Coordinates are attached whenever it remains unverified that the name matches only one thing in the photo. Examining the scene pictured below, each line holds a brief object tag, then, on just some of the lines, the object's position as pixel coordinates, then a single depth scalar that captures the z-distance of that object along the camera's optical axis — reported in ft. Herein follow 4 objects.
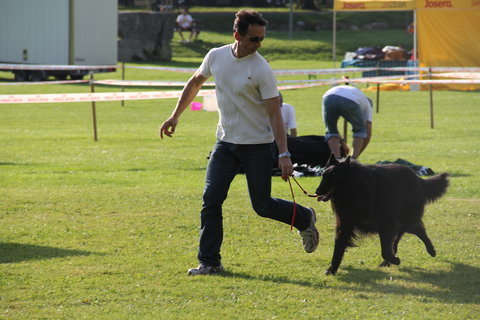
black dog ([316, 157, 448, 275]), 39.34
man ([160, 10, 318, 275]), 37.83
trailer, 197.06
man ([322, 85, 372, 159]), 69.82
